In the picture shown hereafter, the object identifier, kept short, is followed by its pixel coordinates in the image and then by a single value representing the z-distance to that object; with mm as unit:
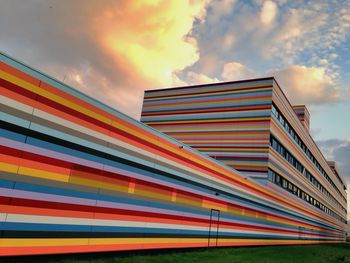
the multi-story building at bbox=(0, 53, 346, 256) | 9070
